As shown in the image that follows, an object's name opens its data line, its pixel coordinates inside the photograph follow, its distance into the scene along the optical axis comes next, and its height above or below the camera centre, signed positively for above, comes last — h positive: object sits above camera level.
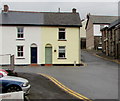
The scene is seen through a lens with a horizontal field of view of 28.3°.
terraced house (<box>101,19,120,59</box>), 39.34 +2.15
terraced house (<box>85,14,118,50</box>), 58.55 +6.39
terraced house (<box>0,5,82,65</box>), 31.42 +1.49
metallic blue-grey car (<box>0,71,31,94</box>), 11.01 -1.56
